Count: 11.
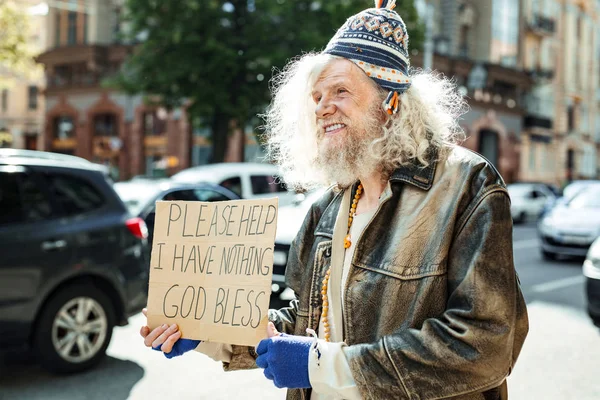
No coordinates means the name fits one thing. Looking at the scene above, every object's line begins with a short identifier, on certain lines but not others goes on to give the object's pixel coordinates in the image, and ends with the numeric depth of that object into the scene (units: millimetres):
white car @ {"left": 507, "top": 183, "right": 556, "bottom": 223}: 23297
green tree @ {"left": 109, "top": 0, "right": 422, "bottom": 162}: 16781
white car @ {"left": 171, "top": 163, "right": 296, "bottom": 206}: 11109
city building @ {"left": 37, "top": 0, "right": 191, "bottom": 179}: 30875
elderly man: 1627
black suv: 4695
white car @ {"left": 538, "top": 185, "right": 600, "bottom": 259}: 12125
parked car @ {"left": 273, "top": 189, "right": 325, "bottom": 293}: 6957
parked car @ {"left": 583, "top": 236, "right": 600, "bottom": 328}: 6484
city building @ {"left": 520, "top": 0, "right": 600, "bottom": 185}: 39812
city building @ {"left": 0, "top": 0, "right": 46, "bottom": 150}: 40469
